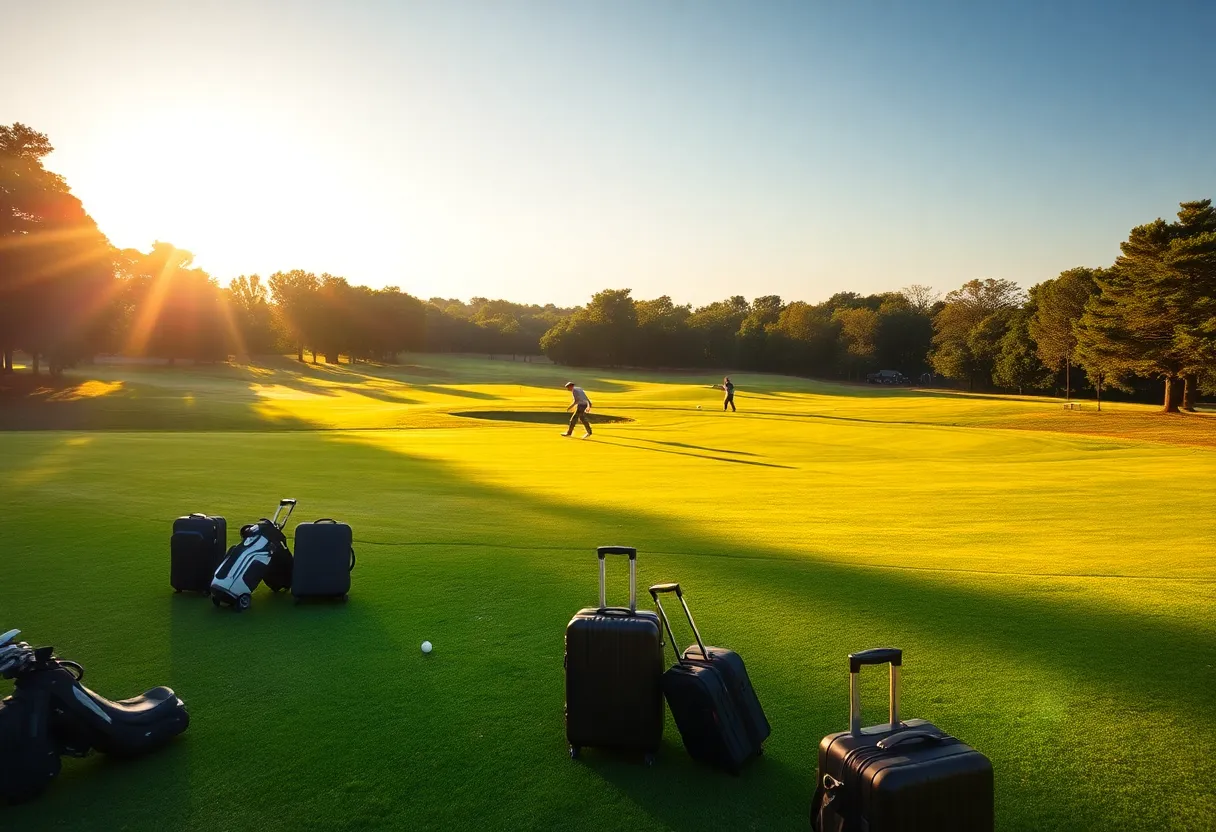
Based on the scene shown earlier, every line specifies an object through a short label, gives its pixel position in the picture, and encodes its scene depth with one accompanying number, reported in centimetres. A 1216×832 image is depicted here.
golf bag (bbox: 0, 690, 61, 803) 510
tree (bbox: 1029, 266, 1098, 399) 7075
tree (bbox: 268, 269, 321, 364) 10512
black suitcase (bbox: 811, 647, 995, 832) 396
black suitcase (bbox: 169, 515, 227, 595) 962
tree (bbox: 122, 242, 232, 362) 8881
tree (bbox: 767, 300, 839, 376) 11975
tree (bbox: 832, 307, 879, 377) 11444
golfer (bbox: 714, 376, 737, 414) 4770
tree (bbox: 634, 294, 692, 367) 12012
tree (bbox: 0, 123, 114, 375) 4928
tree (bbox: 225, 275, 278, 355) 11319
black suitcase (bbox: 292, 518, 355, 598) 927
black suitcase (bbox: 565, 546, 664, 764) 557
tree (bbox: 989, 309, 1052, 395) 8938
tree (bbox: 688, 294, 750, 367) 12281
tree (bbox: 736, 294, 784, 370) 12124
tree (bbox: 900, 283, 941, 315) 15638
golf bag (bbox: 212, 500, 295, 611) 904
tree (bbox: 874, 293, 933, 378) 11812
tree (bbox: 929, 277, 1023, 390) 9956
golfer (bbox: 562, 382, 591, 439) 2966
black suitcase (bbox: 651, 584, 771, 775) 535
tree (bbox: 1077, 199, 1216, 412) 4378
